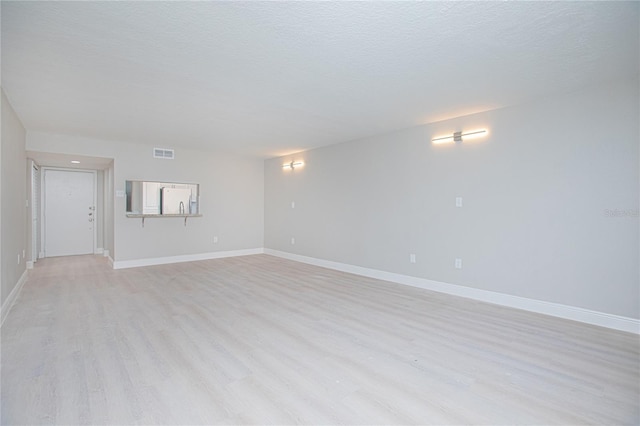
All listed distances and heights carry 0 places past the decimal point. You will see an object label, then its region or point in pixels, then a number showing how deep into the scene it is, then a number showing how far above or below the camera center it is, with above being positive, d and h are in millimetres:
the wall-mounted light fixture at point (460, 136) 4223 +1021
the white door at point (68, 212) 7664 -11
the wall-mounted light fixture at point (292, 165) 7203 +1067
